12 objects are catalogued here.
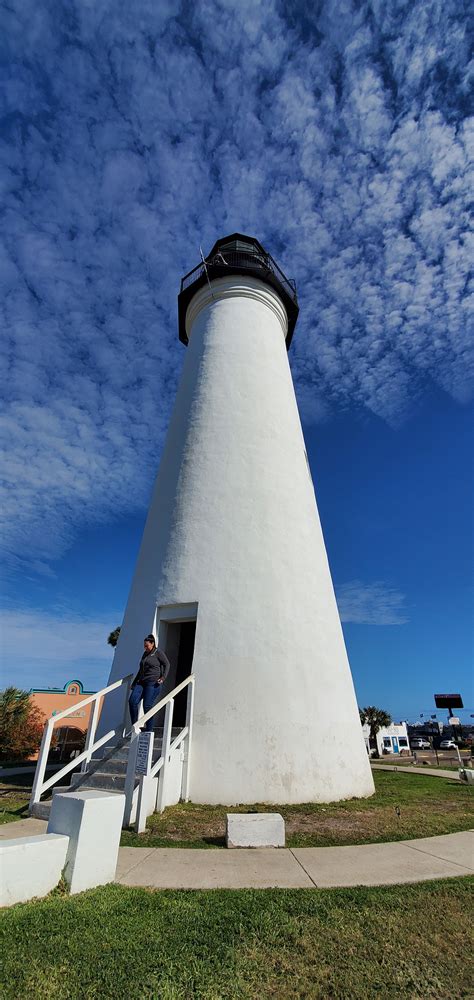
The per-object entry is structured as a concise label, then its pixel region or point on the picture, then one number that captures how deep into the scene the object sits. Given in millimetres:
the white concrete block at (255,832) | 4809
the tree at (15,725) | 17156
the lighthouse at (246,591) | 7426
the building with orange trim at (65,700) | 27344
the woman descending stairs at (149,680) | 7367
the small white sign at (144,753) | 5574
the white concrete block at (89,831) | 3416
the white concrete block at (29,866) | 3078
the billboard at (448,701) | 33231
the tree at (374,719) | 47094
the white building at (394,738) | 58141
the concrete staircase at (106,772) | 6360
